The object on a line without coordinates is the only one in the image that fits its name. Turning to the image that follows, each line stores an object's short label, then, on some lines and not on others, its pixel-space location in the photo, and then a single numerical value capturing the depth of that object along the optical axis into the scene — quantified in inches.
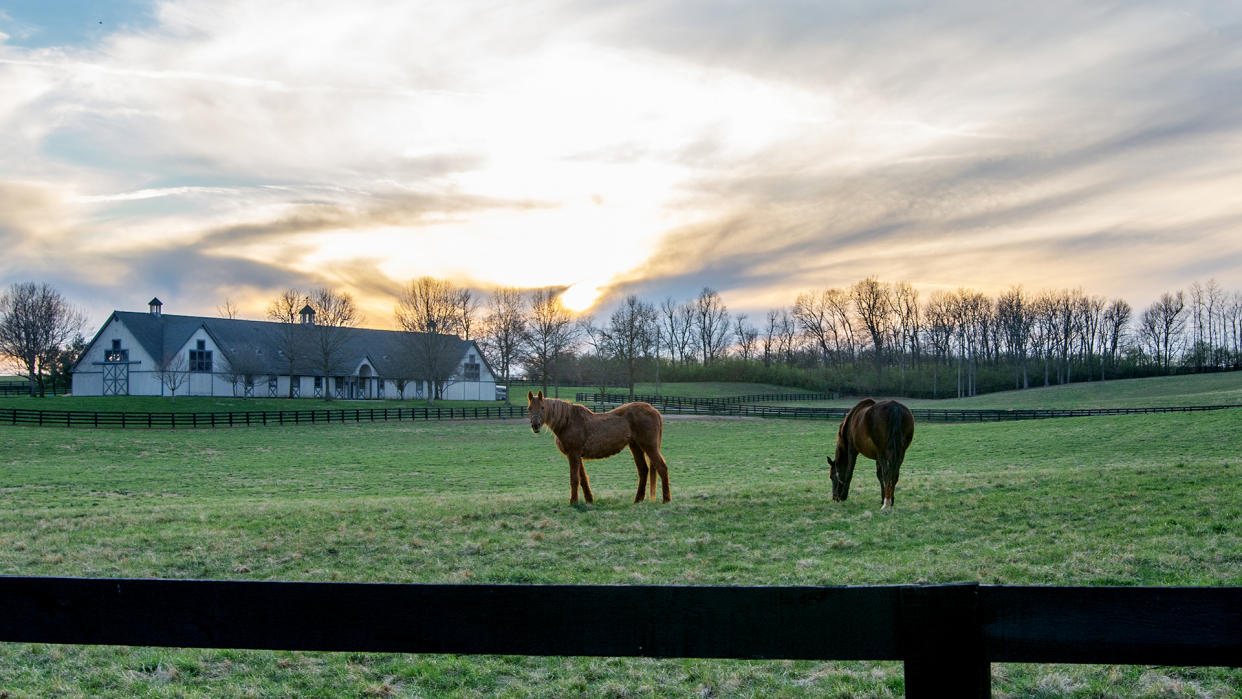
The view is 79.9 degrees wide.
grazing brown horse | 493.7
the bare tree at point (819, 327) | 3986.2
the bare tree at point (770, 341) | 4436.5
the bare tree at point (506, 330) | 2930.6
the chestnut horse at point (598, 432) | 553.3
